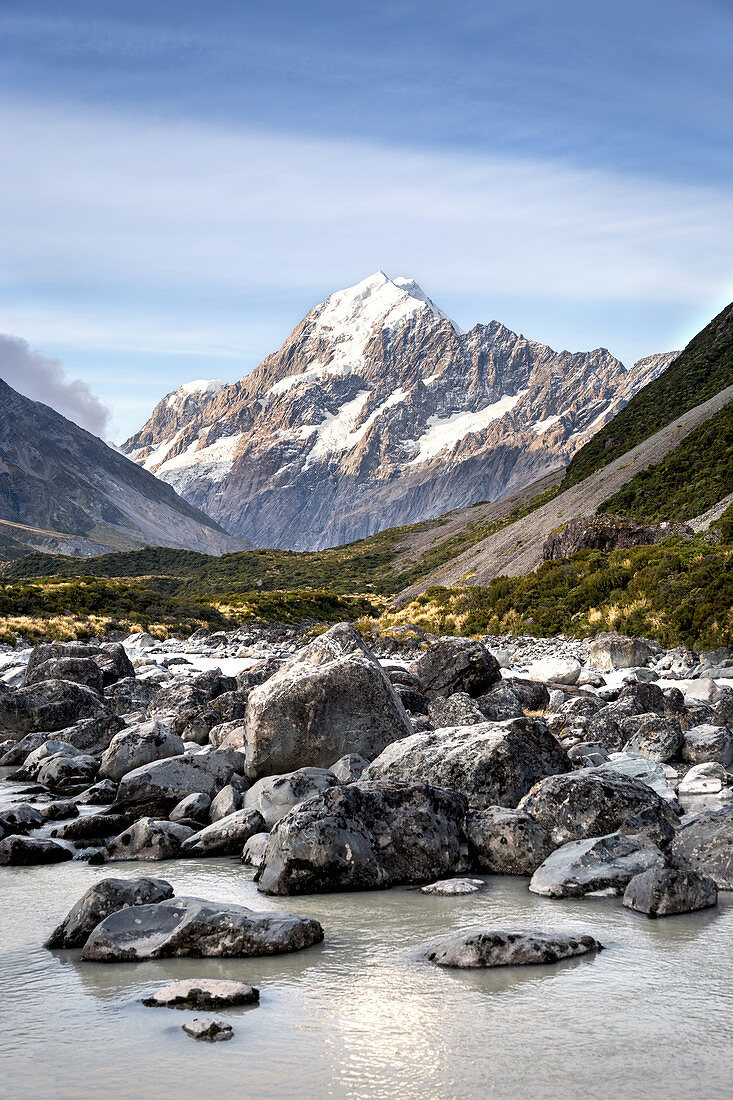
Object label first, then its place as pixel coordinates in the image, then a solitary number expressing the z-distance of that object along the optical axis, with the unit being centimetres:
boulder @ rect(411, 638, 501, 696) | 2317
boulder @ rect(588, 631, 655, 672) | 3012
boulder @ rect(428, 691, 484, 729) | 1759
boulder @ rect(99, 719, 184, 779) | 1585
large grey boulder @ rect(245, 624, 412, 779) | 1490
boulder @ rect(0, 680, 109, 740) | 2170
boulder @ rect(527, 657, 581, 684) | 2623
